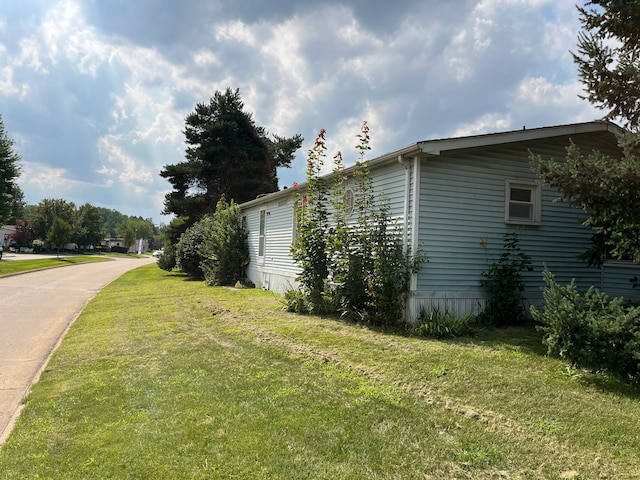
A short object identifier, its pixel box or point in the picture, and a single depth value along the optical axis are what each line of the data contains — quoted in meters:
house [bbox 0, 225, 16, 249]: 61.47
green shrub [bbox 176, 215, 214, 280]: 19.55
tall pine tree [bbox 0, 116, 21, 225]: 29.11
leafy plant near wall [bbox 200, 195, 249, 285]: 16.23
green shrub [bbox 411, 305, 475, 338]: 6.73
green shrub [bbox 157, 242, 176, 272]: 22.89
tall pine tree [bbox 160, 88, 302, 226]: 29.00
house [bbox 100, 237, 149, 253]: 92.47
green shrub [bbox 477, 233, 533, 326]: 7.57
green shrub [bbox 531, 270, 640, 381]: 4.31
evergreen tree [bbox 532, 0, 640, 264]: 4.62
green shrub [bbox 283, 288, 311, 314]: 9.01
